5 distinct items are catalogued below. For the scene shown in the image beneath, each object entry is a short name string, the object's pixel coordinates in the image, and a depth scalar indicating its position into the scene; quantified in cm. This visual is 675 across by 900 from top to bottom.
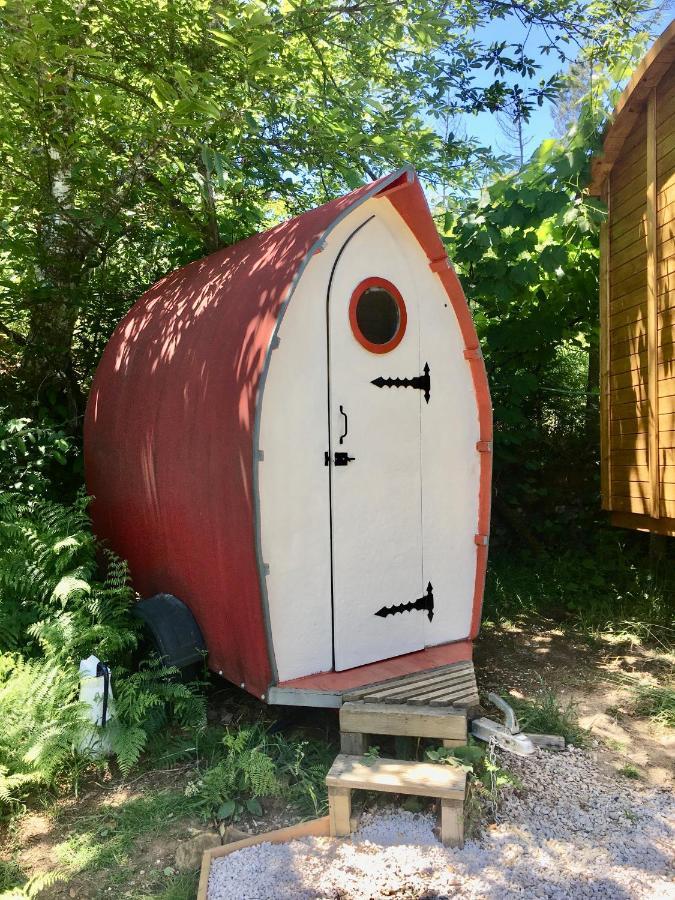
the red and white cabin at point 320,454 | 361
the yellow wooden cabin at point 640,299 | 499
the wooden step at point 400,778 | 291
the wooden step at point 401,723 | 340
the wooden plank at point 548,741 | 370
